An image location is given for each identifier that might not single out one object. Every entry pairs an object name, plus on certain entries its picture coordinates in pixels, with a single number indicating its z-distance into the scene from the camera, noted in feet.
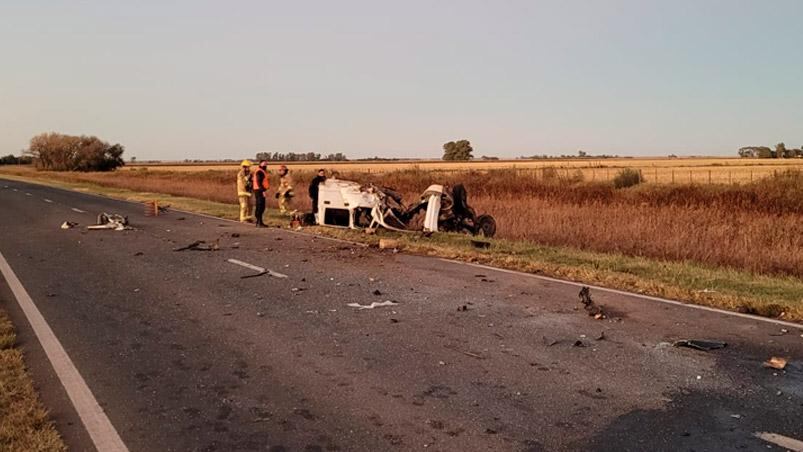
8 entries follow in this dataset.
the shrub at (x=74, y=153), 357.41
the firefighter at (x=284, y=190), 72.02
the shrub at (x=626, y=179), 106.93
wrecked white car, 51.75
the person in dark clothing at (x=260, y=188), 60.44
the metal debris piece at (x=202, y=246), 43.93
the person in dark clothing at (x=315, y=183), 57.54
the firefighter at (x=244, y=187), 65.10
